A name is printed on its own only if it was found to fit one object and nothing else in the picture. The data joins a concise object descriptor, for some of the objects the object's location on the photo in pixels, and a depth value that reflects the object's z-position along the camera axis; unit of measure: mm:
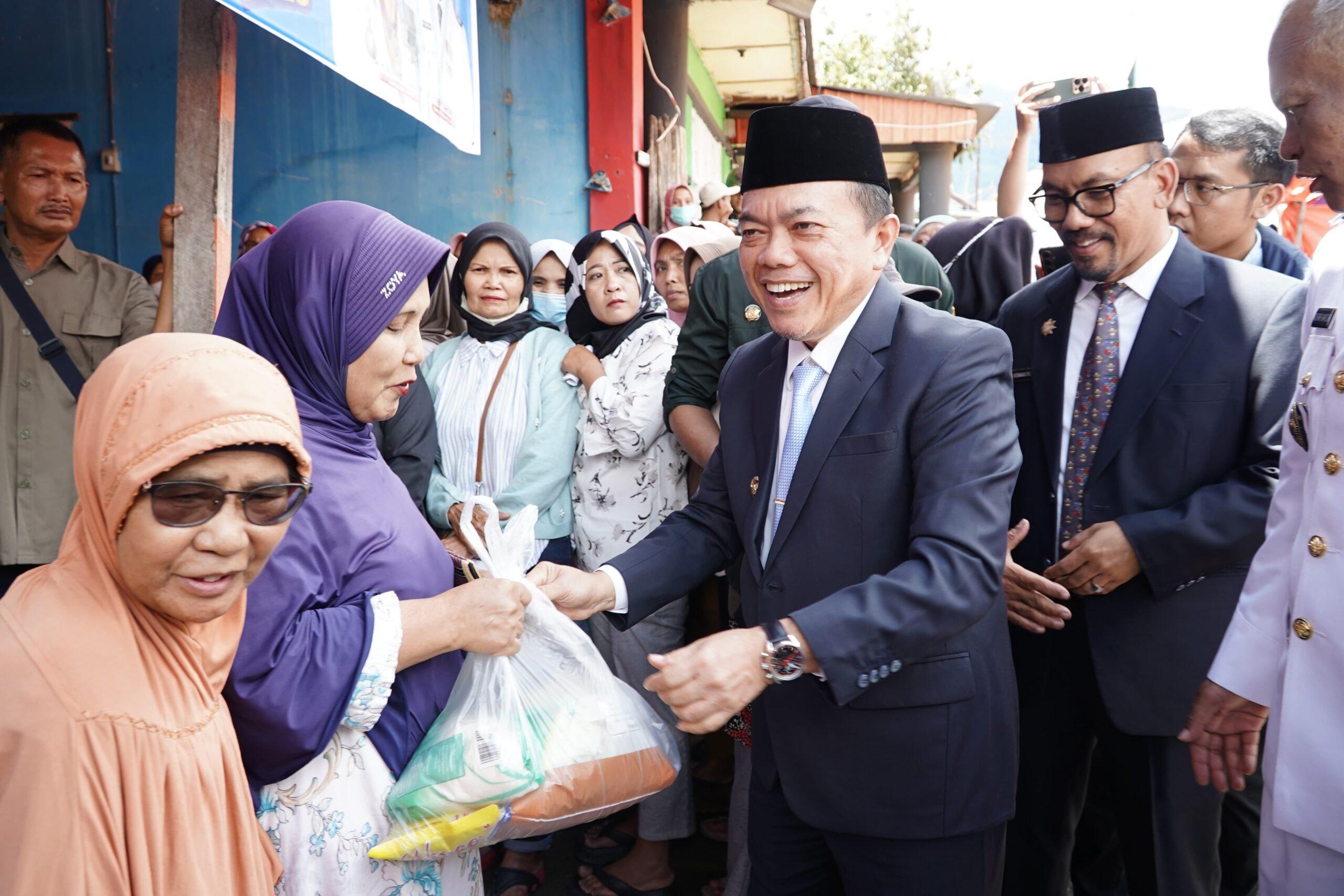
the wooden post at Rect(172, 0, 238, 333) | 2643
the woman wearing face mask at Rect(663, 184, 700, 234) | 7395
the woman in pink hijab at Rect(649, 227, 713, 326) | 4410
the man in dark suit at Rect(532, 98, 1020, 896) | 1840
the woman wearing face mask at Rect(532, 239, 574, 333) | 4609
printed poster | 2490
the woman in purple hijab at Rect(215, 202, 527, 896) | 1734
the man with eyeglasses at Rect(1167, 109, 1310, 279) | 3213
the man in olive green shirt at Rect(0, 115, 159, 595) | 3504
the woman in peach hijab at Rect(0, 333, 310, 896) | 1324
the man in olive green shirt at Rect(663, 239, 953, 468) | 3391
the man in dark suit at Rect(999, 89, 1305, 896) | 2295
